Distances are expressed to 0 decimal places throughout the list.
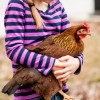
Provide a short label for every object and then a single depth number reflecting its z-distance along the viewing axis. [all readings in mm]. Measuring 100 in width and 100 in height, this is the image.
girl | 2168
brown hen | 2170
